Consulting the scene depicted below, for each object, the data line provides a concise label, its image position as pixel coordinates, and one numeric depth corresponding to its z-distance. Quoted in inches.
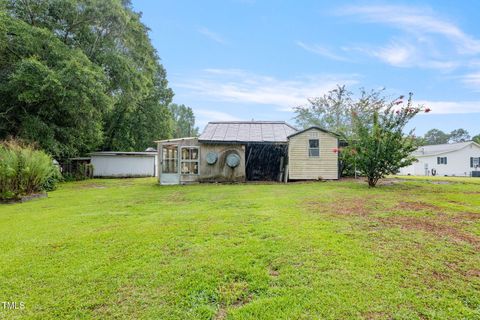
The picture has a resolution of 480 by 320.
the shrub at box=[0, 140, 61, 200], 346.3
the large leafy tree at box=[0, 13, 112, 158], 516.7
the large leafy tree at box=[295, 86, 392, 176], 1072.2
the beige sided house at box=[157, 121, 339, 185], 536.4
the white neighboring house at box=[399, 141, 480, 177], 1044.5
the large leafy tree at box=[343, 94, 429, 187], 395.2
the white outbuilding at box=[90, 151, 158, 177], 852.6
